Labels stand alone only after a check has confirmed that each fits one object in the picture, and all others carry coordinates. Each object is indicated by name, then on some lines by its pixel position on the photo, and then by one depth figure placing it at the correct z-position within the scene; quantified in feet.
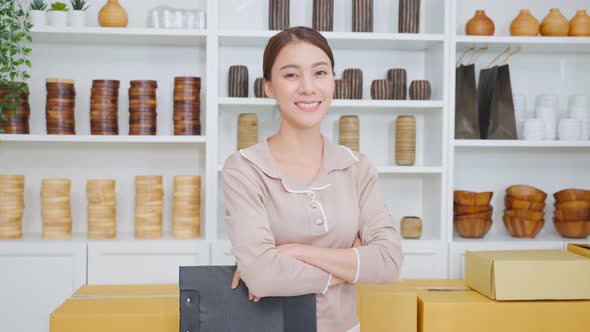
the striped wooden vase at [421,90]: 9.93
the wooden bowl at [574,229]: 10.03
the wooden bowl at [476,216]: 10.03
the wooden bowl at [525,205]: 10.09
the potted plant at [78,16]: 9.47
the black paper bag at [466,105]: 10.18
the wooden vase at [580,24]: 10.16
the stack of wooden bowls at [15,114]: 9.35
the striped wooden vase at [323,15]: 9.83
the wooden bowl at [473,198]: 10.01
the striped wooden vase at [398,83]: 10.02
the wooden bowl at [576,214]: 10.03
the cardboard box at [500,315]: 6.97
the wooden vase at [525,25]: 10.20
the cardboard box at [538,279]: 7.14
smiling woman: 5.06
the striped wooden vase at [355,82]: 9.91
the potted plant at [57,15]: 9.38
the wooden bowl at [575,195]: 10.06
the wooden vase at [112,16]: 9.54
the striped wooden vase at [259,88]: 9.82
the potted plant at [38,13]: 9.35
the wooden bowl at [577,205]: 10.03
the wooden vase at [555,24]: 10.24
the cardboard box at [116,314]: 6.31
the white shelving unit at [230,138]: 9.47
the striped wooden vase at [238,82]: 9.79
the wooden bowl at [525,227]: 10.11
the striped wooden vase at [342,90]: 9.88
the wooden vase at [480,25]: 10.14
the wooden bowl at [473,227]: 10.05
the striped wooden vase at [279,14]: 9.76
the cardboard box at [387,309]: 6.73
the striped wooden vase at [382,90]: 9.96
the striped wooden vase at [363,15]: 9.91
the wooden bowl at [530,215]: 10.09
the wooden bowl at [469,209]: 10.04
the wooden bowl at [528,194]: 10.05
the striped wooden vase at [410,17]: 9.96
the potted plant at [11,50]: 8.71
